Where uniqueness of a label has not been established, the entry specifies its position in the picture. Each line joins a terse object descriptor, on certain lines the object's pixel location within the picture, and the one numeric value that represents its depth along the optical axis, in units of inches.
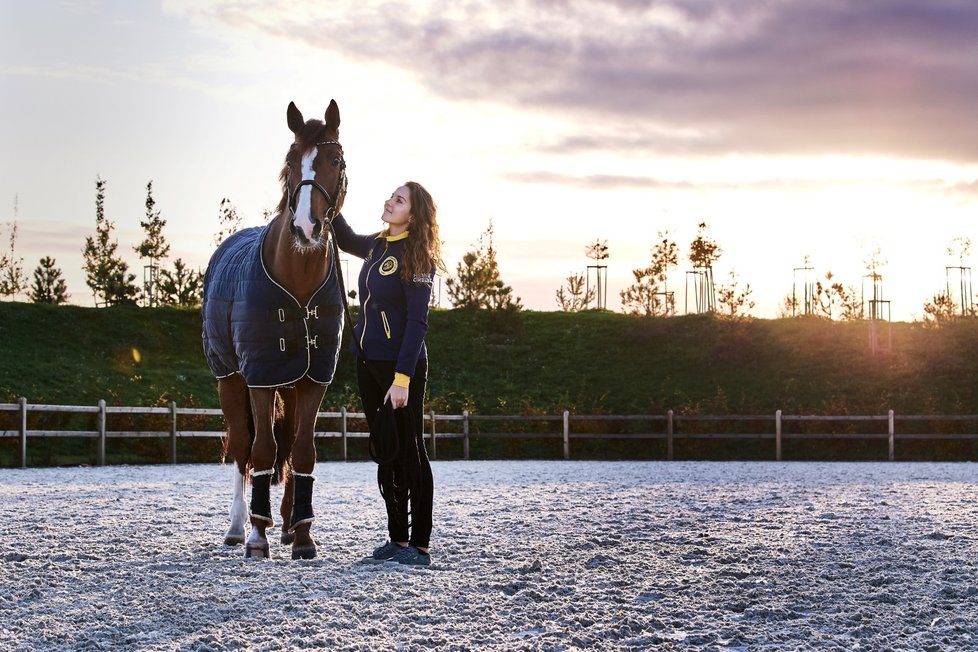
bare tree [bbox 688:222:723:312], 1702.8
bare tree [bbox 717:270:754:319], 1605.6
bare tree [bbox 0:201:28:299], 1753.2
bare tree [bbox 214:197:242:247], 1561.3
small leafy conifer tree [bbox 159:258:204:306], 1603.1
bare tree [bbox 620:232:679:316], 1600.6
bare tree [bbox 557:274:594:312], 1854.1
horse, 232.2
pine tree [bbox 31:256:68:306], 1594.5
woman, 229.0
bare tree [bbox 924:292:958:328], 1523.1
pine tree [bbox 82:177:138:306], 1562.5
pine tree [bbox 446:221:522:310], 1584.6
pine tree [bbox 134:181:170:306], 1619.1
